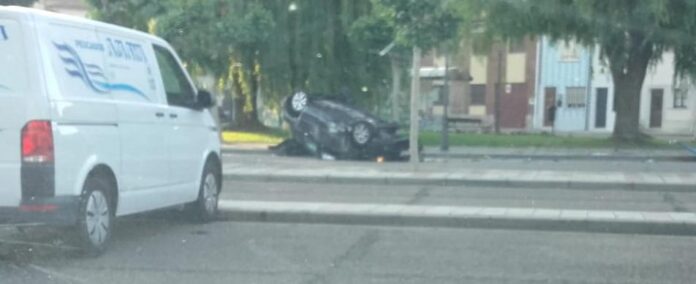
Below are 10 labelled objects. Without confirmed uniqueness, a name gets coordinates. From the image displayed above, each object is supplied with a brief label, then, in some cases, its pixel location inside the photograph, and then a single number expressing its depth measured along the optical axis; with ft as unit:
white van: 25.72
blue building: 172.35
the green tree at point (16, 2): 87.92
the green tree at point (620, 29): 85.40
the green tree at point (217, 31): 89.71
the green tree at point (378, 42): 86.53
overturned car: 74.69
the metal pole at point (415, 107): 58.75
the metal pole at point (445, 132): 87.30
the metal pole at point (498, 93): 129.18
